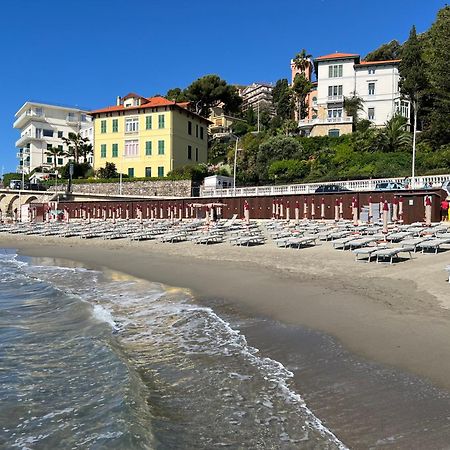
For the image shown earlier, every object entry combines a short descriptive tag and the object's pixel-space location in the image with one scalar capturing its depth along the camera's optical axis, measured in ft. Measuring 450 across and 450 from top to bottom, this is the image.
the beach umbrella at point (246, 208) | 107.55
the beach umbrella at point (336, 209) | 100.41
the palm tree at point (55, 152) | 249.41
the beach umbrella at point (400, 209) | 85.22
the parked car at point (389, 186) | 104.02
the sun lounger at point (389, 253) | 46.11
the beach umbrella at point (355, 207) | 81.24
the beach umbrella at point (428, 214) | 71.33
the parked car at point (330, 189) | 114.60
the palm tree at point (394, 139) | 162.91
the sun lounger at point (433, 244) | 50.85
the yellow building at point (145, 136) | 192.34
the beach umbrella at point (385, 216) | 59.80
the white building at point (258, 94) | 408.46
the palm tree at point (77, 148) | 234.97
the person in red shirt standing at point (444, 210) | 85.48
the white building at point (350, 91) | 204.55
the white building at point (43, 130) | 293.84
